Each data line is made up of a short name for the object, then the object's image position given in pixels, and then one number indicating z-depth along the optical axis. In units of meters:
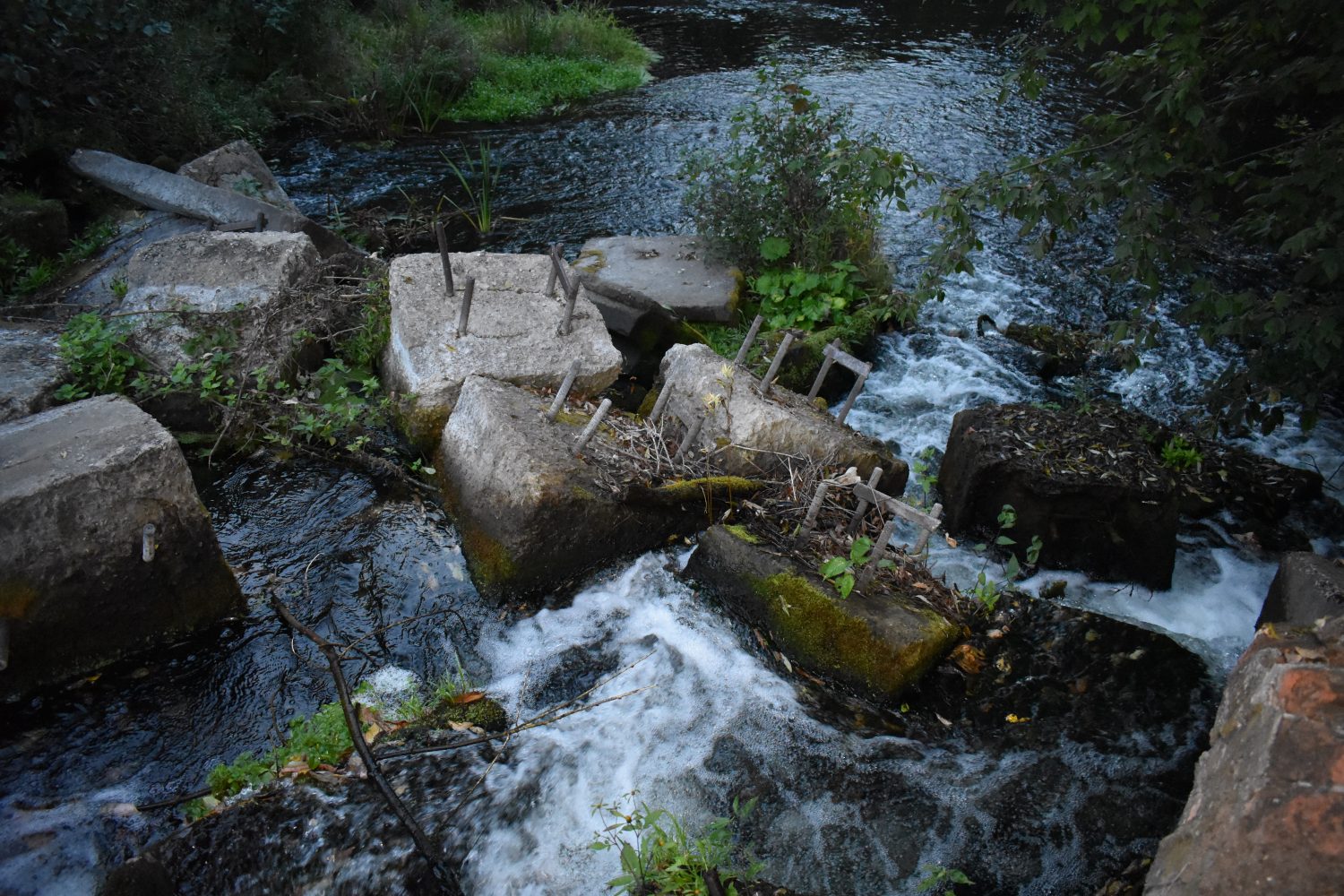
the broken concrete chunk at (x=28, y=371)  4.84
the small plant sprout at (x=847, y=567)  3.98
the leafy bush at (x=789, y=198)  7.10
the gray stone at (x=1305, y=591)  3.97
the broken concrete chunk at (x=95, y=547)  3.70
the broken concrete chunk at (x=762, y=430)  5.03
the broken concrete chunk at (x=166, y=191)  7.45
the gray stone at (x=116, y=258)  6.38
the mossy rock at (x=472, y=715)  3.81
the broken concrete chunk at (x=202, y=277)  5.64
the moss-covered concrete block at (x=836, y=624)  3.92
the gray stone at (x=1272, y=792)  1.78
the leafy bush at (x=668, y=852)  2.94
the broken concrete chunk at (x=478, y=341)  5.31
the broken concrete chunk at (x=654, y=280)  6.88
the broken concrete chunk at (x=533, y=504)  4.43
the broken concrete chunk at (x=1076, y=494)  4.89
